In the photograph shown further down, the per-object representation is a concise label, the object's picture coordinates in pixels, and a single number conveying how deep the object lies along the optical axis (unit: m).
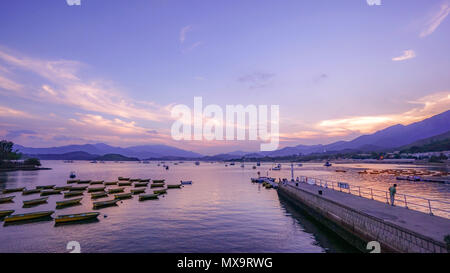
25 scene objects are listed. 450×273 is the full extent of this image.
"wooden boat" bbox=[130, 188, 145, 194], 56.53
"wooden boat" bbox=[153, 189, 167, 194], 53.89
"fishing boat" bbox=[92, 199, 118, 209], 39.72
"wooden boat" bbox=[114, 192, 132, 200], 48.39
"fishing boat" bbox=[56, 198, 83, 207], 41.22
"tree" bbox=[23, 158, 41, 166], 161.62
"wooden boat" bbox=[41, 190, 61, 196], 54.99
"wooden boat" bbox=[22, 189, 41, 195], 55.22
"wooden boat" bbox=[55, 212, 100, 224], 29.72
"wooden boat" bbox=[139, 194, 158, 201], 47.92
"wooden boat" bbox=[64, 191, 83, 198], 52.65
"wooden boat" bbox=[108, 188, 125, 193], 58.68
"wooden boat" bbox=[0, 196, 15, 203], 45.47
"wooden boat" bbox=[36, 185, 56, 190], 61.89
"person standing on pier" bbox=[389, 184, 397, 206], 22.09
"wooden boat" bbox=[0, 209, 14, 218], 33.49
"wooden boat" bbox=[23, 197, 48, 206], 41.98
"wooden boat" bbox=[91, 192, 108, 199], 50.83
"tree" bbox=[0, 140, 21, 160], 141.98
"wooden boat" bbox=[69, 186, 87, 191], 59.86
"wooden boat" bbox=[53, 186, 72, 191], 60.49
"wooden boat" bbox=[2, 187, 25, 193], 56.94
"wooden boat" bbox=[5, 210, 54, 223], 30.42
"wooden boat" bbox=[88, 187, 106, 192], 60.32
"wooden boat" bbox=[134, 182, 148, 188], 71.66
